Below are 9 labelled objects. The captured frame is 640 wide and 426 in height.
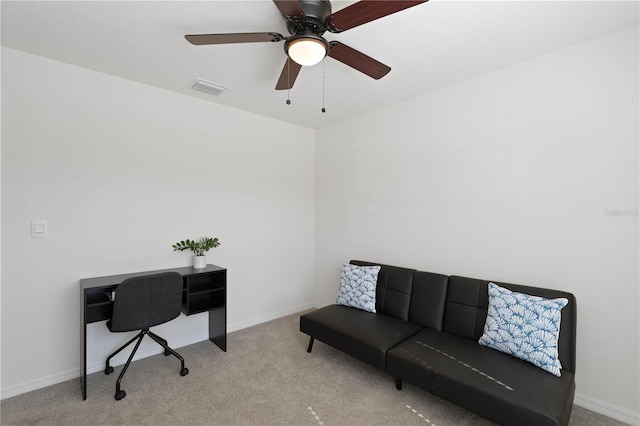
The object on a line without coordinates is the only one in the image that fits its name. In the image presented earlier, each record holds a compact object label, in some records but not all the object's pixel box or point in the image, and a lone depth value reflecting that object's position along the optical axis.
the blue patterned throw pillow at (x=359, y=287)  2.91
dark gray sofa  1.65
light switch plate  2.31
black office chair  2.21
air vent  2.74
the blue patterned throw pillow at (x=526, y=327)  1.87
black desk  2.25
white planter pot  2.96
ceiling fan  1.43
